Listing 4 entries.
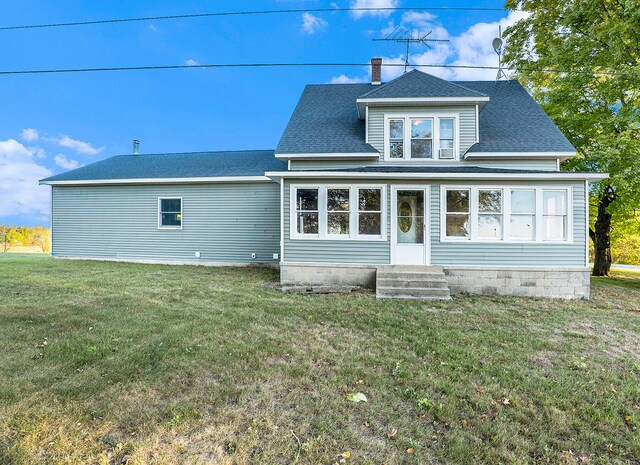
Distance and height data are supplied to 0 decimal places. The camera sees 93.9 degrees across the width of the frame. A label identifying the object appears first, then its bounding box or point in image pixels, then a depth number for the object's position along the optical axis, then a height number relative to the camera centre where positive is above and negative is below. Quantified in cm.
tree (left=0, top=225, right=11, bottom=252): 2452 -92
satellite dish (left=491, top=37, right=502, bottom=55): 1116 +691
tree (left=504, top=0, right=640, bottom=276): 1005 +548
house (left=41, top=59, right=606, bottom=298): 800 +87
